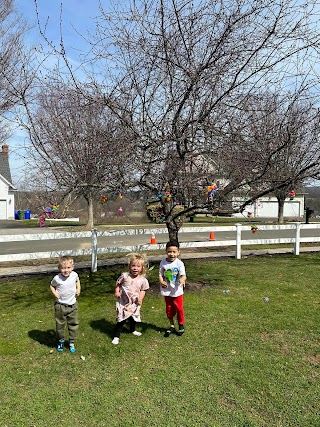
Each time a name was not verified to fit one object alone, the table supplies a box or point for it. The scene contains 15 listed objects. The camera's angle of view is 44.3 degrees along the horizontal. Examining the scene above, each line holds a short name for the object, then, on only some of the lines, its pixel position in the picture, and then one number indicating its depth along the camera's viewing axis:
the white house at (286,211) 43.33
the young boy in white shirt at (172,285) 5.04
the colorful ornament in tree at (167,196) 6.30
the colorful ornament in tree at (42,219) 7.28
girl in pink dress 4.90
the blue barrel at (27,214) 36.69
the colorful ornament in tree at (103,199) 6.44
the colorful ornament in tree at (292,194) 7.79
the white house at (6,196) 39.16
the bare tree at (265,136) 5.86
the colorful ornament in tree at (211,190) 5.80
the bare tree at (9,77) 6.30
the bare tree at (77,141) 5.79
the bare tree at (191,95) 5.45
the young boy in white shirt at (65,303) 4.51
